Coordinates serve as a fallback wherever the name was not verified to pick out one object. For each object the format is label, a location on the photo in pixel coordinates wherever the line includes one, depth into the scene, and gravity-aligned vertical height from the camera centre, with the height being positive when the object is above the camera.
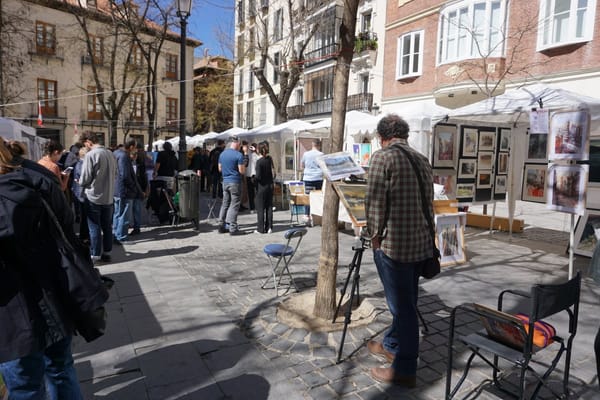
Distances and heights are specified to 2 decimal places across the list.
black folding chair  2.29 -0.93
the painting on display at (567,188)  5.17 -0.13
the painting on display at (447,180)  7.86 -0.13
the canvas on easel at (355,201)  4.52 -0.35
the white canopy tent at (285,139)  13.23 +0.98
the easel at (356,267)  3.23 -0.81
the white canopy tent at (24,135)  8.59 +0.58
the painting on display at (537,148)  7.86 +0.55
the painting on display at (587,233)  6.71 -0.91
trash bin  8.21 -0.56
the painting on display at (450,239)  6.20 -1.00
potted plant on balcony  21.58 +6.75
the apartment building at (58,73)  28.25 +6.36
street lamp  9.18 +2.11
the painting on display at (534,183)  7.90 -0.13
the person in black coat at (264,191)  8.29 -0.47
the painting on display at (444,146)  7.63 +0.50
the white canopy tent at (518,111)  5.75 +1.03
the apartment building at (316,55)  19.09 +6.31
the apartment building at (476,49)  12.54 +4.59
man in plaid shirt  2.82 -0.40
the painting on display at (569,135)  5.07 +0.52
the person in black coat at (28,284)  1.86 -0.58
